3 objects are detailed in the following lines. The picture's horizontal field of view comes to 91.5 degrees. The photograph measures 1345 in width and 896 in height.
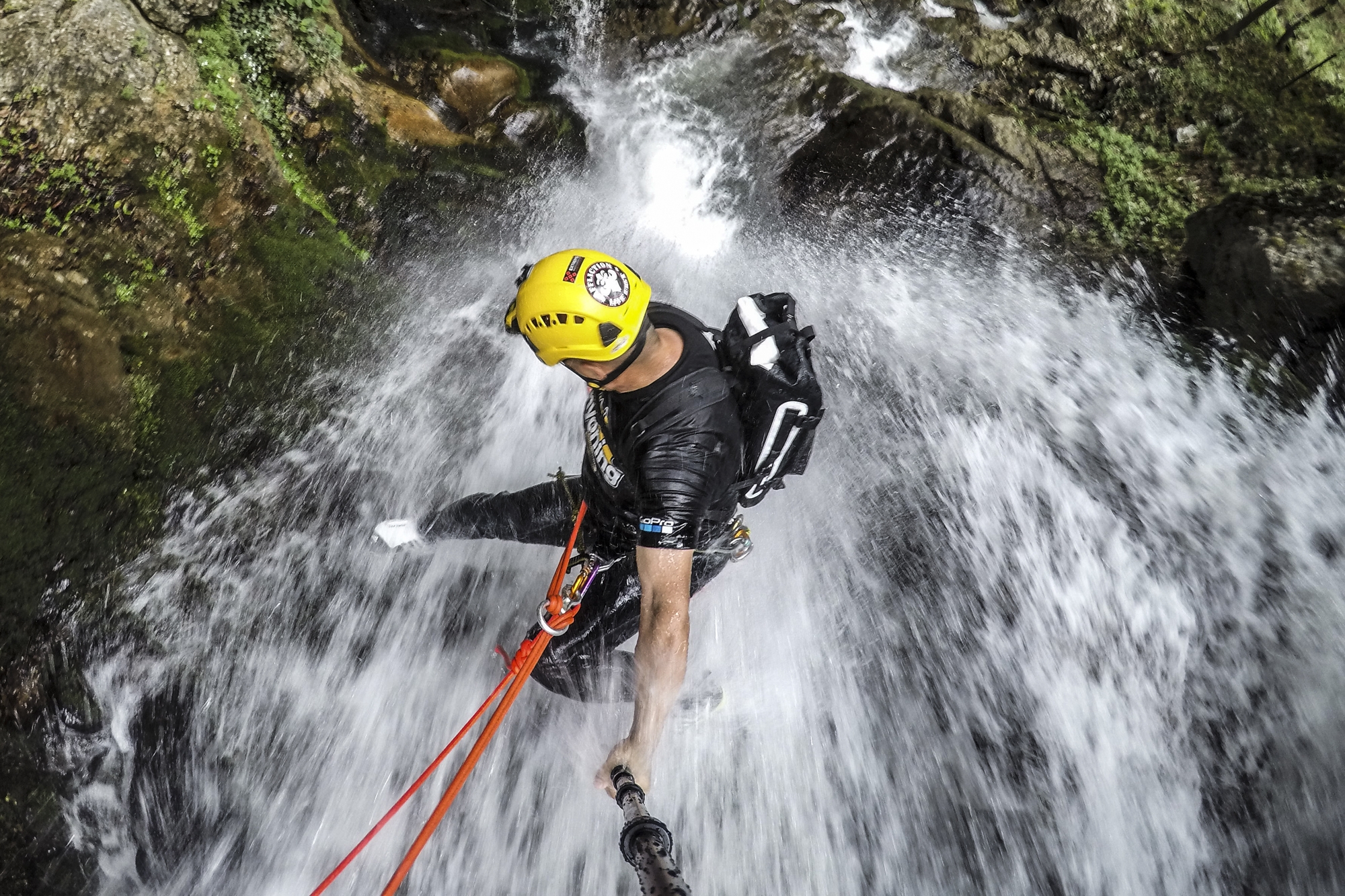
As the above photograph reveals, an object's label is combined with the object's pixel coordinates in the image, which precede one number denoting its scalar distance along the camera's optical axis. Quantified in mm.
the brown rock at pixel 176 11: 5047
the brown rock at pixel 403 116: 6051
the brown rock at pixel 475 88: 6688
